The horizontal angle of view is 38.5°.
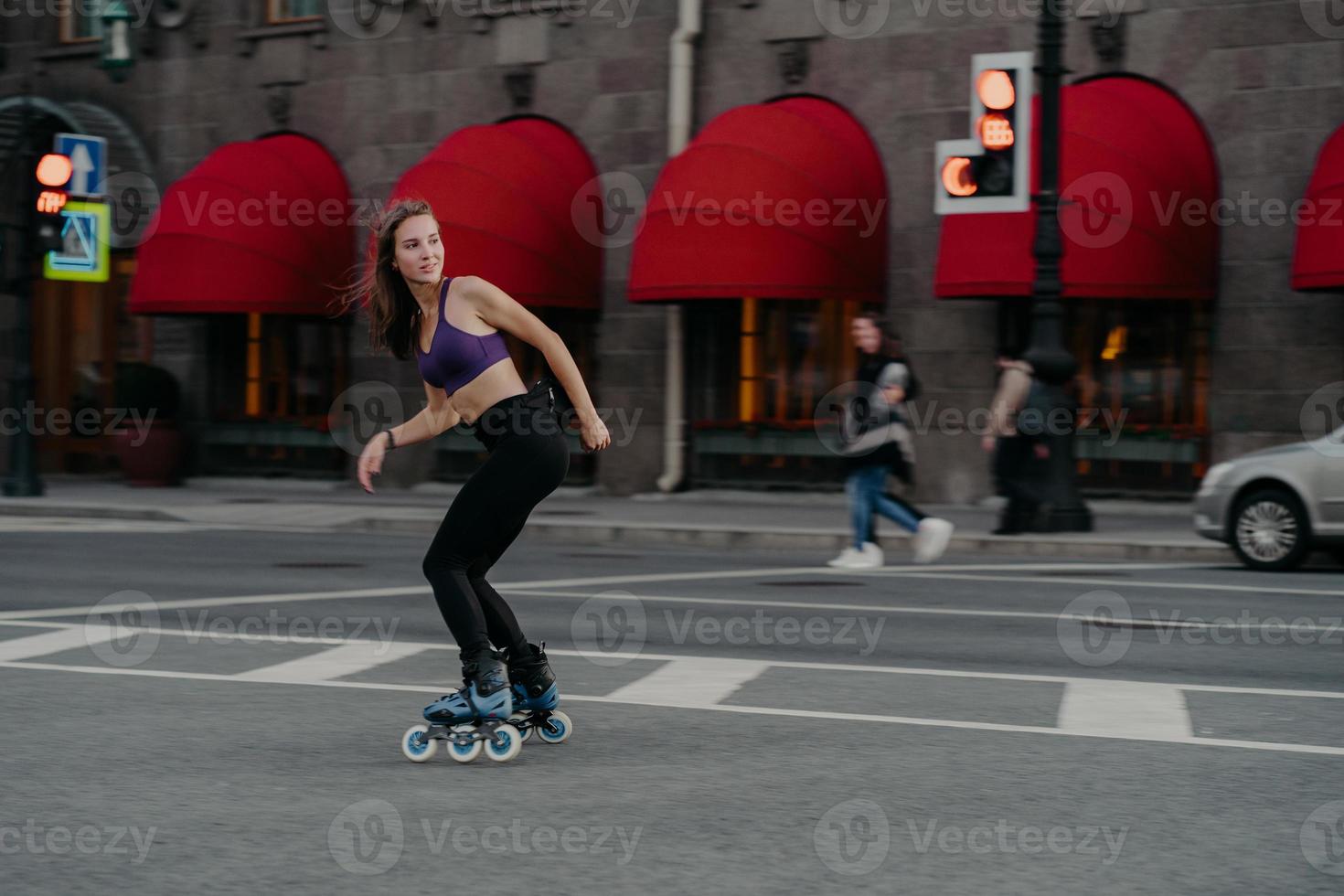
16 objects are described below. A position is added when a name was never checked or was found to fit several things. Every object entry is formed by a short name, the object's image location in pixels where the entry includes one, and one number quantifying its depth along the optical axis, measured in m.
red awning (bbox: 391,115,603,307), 21.67
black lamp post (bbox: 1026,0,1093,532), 16.55
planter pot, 24.80
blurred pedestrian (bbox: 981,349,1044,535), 16.41
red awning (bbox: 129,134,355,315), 23.47
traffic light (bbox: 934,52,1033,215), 15.68
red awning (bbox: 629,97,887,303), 19.98
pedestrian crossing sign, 21.58
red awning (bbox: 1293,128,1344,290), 17.34
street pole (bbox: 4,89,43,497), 21.69
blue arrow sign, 21.77
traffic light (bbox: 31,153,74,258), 21.25
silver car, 14.09
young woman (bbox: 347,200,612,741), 6.26
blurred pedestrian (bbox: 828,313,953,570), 14.04
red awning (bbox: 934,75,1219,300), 18.38
